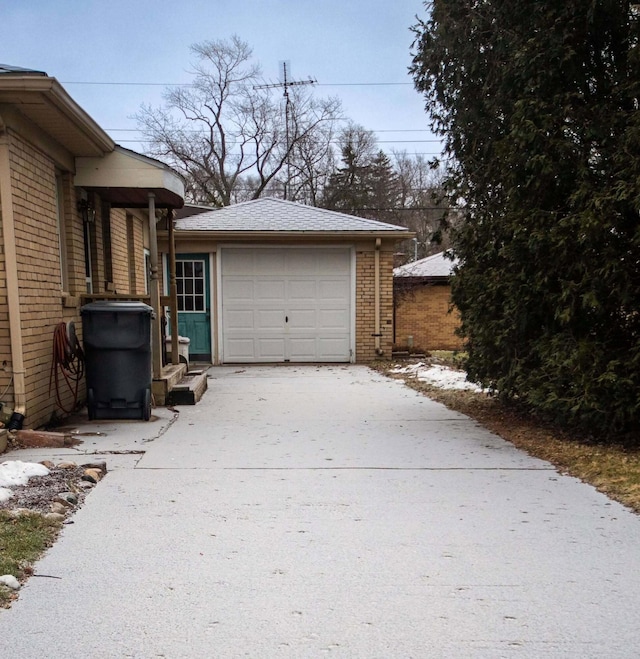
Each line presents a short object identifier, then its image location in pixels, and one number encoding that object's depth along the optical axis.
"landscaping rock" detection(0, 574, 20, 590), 2.78
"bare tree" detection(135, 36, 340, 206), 29.95
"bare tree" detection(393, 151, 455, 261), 29.75
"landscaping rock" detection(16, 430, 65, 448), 5.32
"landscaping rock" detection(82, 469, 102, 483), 4.43
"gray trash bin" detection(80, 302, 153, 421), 6.39
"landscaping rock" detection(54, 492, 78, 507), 3.89
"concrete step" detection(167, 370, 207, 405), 7.79
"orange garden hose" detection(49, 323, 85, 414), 6.29
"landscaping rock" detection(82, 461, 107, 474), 4.69
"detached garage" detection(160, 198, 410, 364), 12.81
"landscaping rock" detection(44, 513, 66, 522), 3.59
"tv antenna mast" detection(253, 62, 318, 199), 28.23
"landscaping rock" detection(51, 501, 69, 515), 3.74
